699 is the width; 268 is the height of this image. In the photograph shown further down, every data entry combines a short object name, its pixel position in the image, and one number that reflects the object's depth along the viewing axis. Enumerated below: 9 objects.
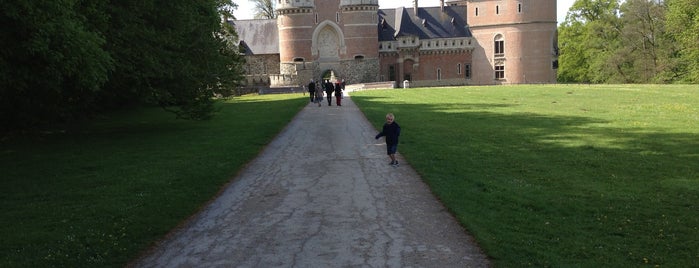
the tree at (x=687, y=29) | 43.76
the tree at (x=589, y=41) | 57.12
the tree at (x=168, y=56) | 17.19
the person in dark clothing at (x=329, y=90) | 29.61
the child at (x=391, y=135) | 12.25
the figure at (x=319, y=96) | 29.27
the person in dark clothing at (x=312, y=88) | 31.11
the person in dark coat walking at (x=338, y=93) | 28.92
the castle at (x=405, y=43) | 56.28
